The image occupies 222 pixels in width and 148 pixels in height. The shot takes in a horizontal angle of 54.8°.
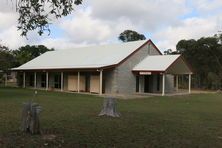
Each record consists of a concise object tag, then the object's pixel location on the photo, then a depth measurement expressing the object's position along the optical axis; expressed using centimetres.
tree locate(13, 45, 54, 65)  4858
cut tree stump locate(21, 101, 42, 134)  540
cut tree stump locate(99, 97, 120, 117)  828
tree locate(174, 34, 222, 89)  3214
